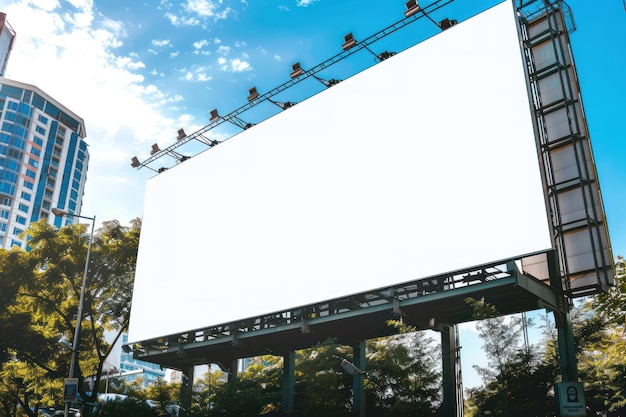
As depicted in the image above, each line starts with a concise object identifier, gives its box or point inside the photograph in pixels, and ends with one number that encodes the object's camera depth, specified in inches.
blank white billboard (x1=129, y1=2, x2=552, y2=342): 813.9
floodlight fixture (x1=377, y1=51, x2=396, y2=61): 995.7
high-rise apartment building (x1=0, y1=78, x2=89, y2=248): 3808.3
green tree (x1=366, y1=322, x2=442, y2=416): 863.7
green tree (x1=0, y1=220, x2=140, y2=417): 1393.9
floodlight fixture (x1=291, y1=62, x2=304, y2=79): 1122.4
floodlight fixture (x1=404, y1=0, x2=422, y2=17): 948.1
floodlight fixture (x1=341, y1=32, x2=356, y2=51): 1039.0
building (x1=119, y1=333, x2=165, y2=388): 6919.8
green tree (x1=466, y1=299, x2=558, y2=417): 796.5
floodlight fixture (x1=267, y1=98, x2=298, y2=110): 1161.0
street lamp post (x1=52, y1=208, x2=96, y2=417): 1044.5
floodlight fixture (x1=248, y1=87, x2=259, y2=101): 1220.6
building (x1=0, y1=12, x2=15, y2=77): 5118.1
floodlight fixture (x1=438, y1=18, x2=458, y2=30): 925.2
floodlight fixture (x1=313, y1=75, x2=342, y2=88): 1077.1
